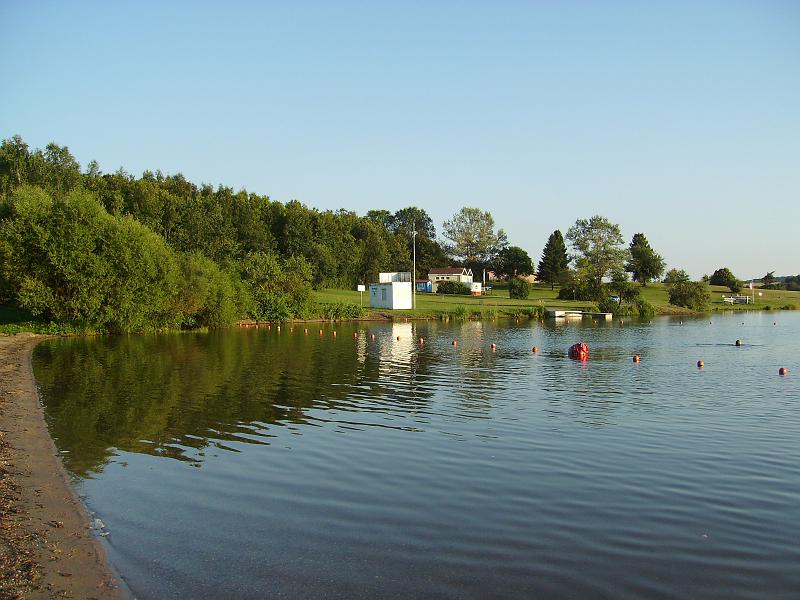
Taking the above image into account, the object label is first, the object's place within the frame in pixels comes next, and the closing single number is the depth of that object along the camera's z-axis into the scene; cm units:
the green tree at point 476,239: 17450
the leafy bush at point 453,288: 13340
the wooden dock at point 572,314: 9557
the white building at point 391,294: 9762
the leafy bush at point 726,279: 15458
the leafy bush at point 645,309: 10728
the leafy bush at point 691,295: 11750
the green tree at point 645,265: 14938
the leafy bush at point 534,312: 9769
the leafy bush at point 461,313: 9138
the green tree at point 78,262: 5088
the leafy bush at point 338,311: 8419
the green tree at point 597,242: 13638
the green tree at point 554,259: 15618
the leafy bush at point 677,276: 12862
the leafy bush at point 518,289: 12850
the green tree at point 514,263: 16662
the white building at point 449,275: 15275
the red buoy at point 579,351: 4144
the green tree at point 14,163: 7519
